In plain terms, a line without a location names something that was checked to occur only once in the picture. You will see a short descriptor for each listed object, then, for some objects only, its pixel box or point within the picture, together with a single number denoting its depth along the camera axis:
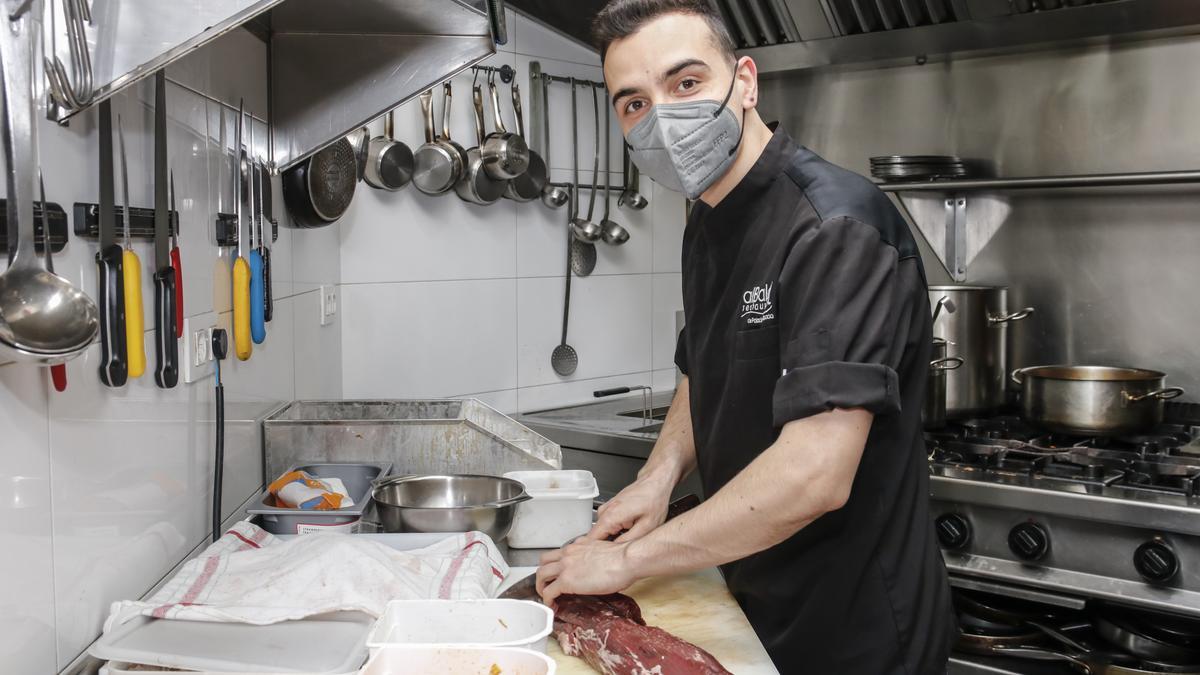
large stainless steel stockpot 2.44
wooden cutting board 1.20
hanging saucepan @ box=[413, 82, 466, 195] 2.75
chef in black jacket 1.24
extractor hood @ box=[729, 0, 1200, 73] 2.42
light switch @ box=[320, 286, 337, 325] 2.50
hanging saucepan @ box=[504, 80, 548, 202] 2.93
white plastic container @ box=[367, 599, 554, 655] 1.09
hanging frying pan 2.07
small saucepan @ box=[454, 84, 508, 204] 2.83
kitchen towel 1.15
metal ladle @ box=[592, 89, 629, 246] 3.18
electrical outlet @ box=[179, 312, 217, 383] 1.46
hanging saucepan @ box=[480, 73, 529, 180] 2.83
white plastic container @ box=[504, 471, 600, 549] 1.62
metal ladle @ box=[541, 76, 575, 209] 3.03
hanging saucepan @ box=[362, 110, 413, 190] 2.63
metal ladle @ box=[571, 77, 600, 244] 3.12
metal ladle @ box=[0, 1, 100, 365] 0.88
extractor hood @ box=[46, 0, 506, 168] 1.68
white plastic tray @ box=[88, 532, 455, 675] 1.04
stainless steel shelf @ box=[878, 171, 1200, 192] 2.26
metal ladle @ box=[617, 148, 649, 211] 3.25
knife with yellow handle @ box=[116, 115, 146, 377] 1.15
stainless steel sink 3.04
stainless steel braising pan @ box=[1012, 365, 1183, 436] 2.13
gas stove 1.81
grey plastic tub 1.55
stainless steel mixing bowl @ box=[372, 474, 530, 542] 1.52
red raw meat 1.11
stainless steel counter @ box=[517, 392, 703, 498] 2.59
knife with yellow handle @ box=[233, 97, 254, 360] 1.68
